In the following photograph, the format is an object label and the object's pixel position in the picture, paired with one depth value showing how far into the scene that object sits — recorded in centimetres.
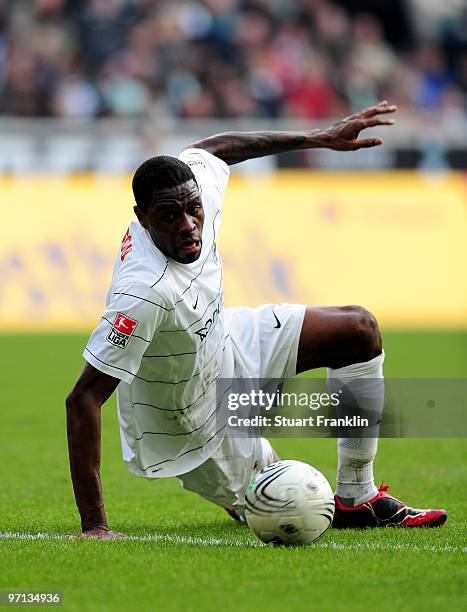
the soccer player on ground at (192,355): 1050
